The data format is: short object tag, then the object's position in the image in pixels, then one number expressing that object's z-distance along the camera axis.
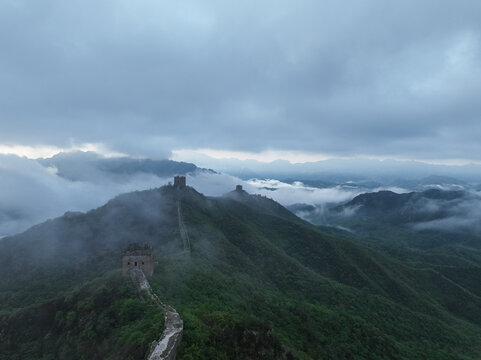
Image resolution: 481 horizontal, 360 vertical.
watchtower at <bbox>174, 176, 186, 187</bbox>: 141.75
